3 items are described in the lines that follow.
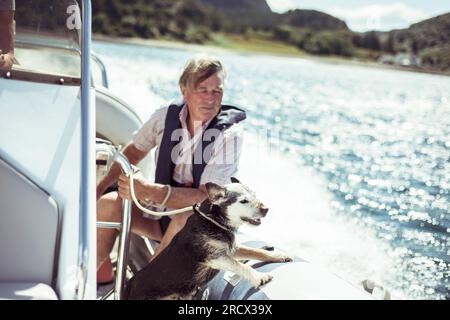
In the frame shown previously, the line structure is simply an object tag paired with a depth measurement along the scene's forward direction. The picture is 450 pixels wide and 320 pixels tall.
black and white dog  1.62
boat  1.29
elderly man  1.83
